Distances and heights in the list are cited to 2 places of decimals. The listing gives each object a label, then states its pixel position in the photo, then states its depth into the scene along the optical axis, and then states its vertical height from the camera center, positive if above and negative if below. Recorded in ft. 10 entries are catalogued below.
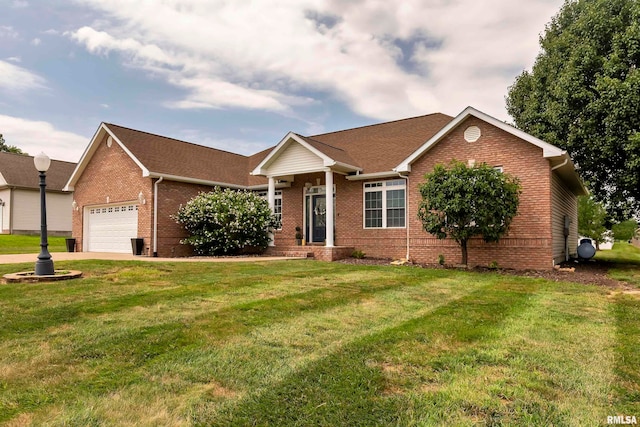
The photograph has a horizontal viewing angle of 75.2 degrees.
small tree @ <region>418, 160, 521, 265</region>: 36.32 +2.34
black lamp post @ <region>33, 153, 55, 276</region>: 29.48 -0.50
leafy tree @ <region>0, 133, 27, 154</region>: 146.90 +29.48
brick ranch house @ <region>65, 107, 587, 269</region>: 40.27 +5.44
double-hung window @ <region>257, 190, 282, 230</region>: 60.80 +3.53
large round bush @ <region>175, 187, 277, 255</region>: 52.32 +0.90
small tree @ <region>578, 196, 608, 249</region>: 99.14 +1.67
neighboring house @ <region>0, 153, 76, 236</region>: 90.84 +6.95
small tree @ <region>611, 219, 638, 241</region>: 105.60 -1.08
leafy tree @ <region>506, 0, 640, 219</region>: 48.08 +16.36
